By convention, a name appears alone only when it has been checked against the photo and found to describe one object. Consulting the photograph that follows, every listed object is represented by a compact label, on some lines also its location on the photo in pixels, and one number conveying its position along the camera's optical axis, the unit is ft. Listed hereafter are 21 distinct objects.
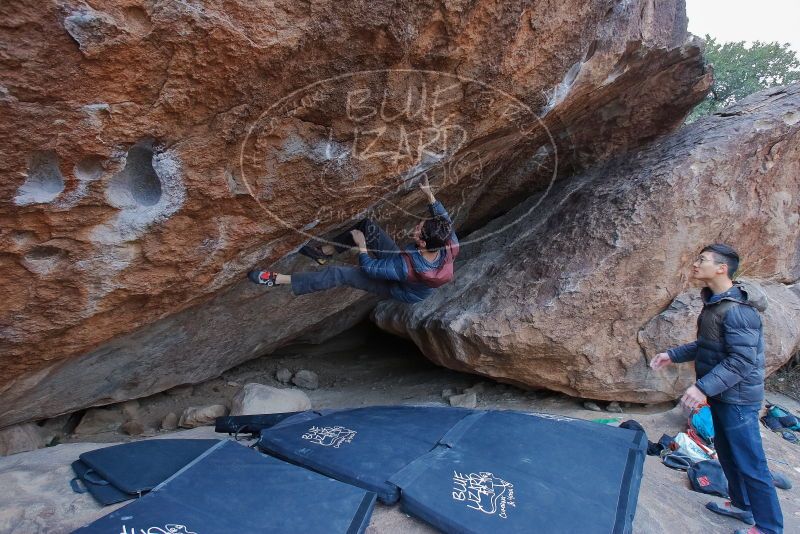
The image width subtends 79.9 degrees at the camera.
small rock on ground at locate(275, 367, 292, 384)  18.34
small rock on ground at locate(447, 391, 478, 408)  14.37
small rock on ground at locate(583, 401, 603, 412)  13.33
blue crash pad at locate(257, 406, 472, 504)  8.06
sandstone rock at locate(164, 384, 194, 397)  15.94
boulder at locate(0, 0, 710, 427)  6.41
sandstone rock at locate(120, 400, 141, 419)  14.62
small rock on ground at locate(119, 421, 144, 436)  13.66
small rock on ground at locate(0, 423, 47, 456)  11.33
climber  10.31
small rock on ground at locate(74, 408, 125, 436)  13.74
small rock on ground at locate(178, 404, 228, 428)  13.91
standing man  7.33
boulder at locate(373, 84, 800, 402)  12.21
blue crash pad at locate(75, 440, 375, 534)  6.55
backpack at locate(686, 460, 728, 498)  9.09
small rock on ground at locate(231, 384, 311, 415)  13.62
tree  37.14
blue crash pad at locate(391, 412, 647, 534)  6.93
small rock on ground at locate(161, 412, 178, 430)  14.16
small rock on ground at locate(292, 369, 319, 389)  18.16
